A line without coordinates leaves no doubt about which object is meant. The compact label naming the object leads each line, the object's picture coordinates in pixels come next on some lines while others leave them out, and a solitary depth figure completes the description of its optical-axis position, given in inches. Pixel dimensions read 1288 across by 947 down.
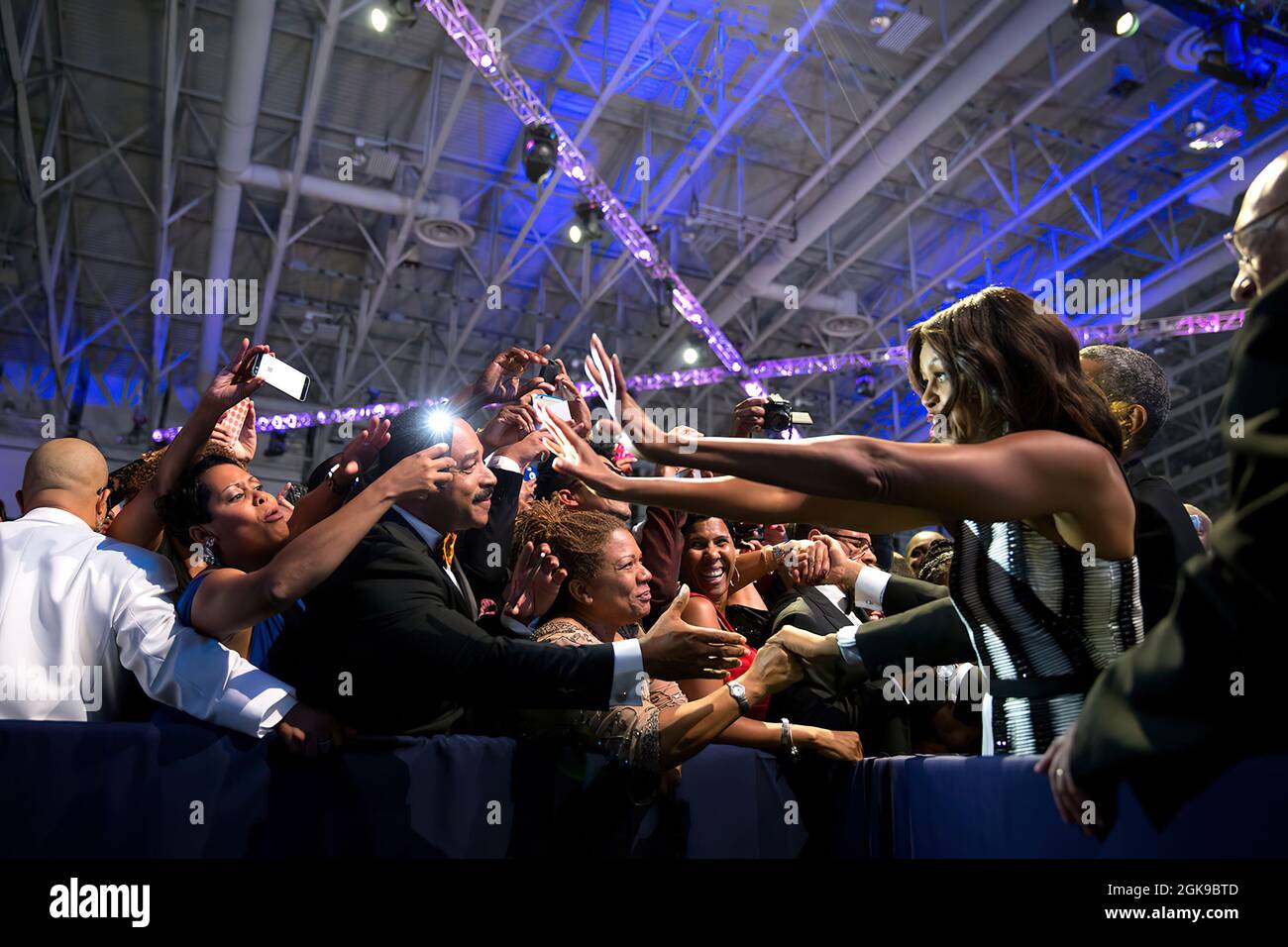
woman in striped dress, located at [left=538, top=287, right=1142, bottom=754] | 52.6
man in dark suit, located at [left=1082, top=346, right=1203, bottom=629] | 71.7
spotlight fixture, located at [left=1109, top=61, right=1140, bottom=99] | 312.0
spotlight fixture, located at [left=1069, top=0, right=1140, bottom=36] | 232.1
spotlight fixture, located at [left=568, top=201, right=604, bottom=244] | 334.3
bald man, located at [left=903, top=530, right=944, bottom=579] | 147.1
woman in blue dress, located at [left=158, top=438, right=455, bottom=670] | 69.6
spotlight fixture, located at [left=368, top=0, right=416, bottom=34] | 240.4
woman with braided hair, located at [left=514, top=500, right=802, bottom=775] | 79.6
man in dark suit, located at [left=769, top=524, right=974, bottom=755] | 85.0
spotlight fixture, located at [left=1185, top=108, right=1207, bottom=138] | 326.6
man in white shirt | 70.6
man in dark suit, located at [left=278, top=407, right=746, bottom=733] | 71.6
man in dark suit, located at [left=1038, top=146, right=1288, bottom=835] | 32.2
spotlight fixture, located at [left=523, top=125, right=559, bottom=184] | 283.9
